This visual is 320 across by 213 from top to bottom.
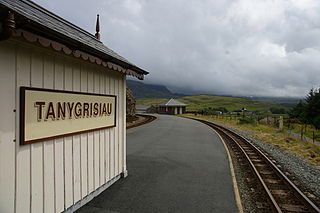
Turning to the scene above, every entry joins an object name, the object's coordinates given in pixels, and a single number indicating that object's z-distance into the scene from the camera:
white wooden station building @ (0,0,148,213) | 2.74
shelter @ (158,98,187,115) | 59.50
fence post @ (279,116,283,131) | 20.16
